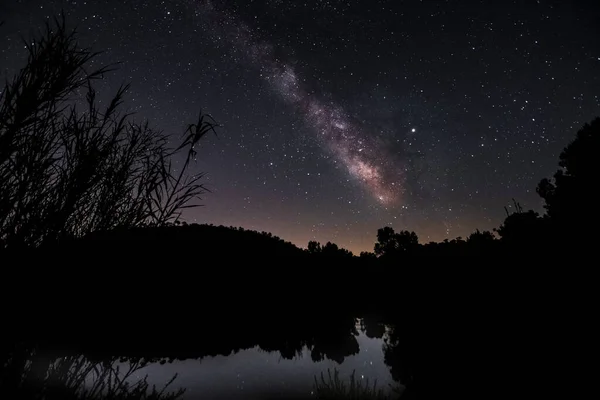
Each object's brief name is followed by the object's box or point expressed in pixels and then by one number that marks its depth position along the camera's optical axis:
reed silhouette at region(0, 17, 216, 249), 1.78
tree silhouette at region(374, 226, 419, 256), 69.63
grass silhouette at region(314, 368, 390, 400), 7.48
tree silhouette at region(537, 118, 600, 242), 16.44
